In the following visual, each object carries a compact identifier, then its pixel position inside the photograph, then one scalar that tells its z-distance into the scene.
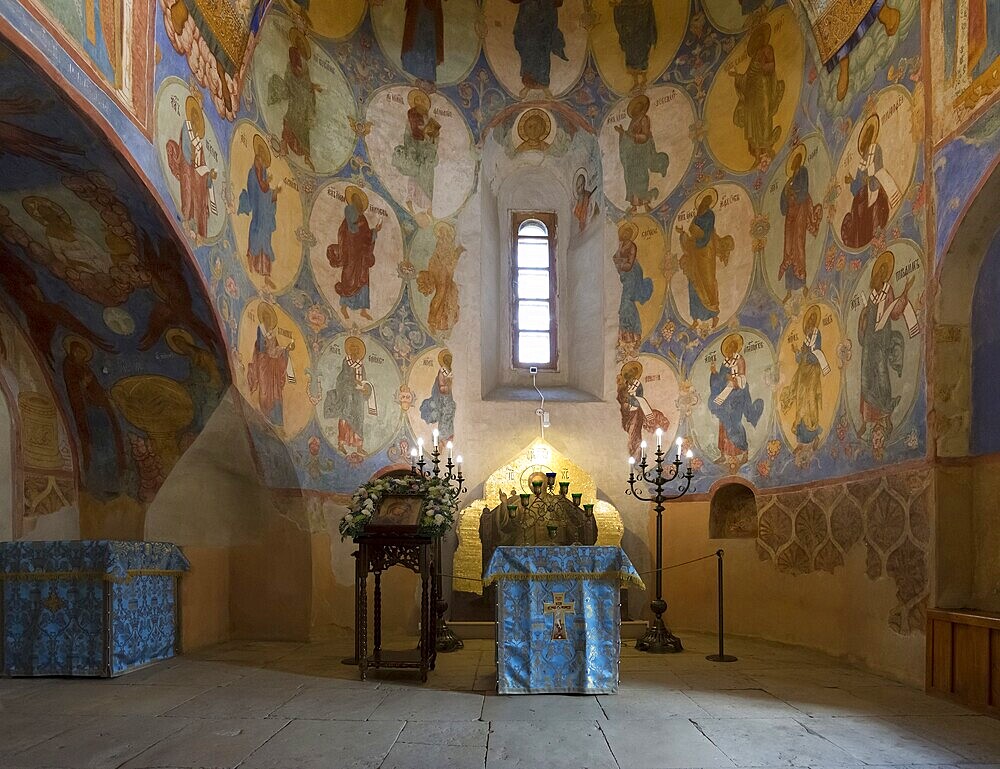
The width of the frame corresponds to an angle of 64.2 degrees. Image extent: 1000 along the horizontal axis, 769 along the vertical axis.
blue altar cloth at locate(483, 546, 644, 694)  6.97
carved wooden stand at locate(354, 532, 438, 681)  7.64
